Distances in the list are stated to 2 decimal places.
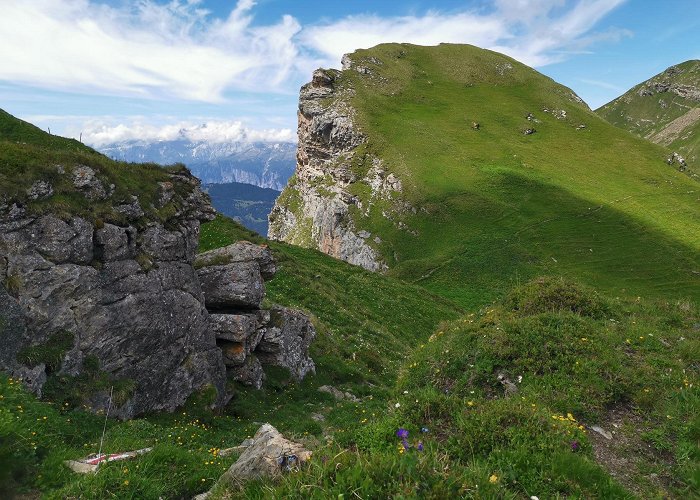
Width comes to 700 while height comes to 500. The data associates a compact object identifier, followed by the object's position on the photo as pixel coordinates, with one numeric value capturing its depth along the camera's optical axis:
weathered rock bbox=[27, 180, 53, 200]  13.42
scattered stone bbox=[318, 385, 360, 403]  20.25
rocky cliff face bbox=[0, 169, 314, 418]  12.35
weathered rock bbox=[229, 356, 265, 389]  18.72
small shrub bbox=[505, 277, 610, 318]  13.55
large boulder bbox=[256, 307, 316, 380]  20.89
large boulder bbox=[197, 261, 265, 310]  20.25
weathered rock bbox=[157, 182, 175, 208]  17.72
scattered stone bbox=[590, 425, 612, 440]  8.32
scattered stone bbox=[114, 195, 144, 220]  15.57
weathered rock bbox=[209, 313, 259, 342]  18.94
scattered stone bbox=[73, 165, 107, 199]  14.64
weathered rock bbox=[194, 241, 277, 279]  21.38
